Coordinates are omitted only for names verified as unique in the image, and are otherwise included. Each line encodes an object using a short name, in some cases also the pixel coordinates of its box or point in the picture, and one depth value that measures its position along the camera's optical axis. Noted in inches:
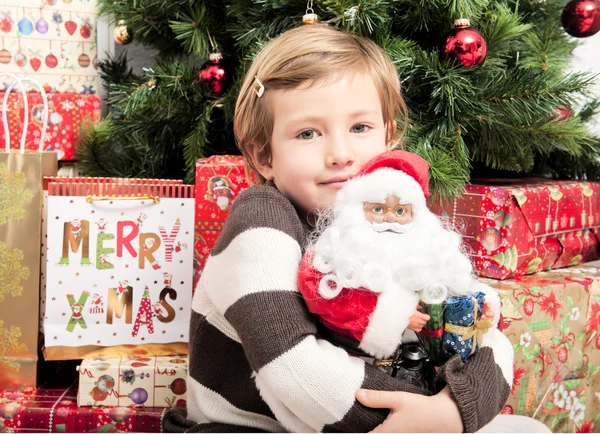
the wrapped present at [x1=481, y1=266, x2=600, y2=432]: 48.1
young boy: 29.2
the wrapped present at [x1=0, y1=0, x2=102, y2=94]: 59.7
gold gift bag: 48.3
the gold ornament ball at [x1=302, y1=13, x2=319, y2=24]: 44.8
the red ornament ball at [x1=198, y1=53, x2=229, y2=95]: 54.2
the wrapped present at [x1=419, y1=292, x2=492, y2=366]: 30.6
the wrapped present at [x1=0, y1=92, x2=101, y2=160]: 56.9
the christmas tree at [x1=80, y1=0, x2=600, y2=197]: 47.3
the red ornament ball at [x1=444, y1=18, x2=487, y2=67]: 46.4
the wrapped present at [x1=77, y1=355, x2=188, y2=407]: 47.3
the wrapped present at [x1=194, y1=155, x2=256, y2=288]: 48.1
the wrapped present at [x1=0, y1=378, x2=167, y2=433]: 46.3
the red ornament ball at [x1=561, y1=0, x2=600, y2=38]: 52.6
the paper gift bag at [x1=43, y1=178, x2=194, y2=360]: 48.5
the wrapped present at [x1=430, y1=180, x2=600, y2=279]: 51.3
